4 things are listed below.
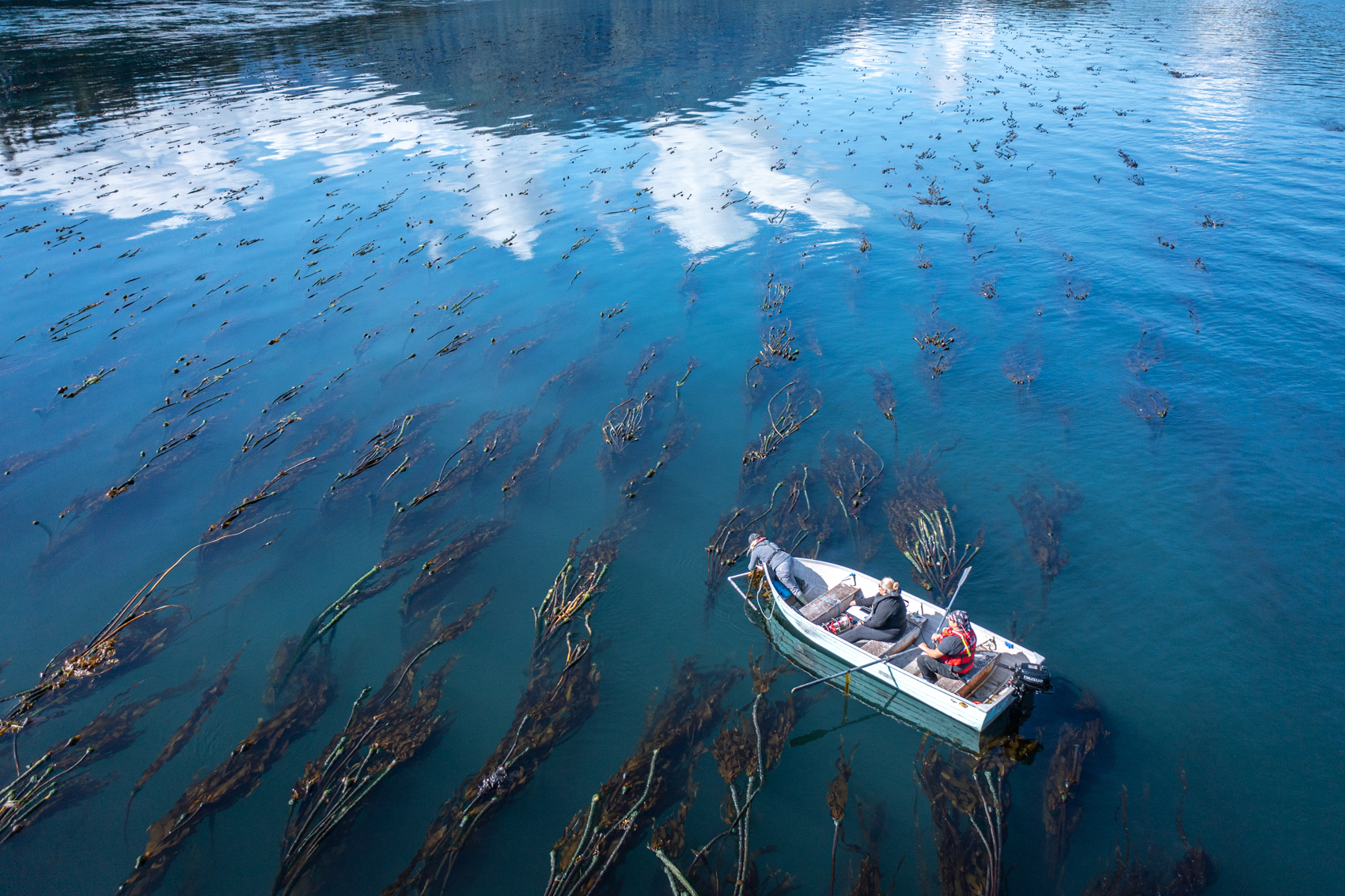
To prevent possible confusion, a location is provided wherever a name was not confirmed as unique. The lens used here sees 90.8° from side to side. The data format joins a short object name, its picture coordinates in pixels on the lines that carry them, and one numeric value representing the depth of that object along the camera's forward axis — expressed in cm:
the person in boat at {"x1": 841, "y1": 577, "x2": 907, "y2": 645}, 1353
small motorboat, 1218
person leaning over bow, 1479
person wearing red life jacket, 1242
